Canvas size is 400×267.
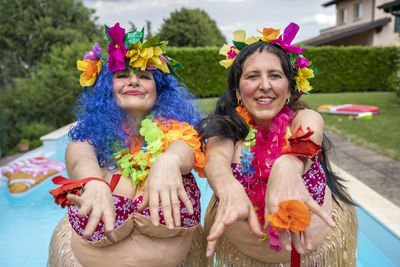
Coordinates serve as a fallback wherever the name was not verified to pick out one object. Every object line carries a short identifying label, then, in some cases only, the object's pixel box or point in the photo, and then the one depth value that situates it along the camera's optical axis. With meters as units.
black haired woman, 1.45
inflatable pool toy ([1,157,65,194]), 4.73
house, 17.14
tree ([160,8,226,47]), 25.09
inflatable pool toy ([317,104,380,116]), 8.57
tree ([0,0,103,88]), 13.09
